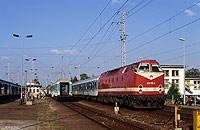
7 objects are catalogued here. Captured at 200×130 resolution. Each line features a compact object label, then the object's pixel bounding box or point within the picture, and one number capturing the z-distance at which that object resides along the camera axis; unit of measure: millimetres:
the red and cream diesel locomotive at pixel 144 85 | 21625
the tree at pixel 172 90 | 68212
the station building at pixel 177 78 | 82050
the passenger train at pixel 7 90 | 42488
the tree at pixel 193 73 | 142125
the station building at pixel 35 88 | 70000
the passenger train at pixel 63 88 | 42431
